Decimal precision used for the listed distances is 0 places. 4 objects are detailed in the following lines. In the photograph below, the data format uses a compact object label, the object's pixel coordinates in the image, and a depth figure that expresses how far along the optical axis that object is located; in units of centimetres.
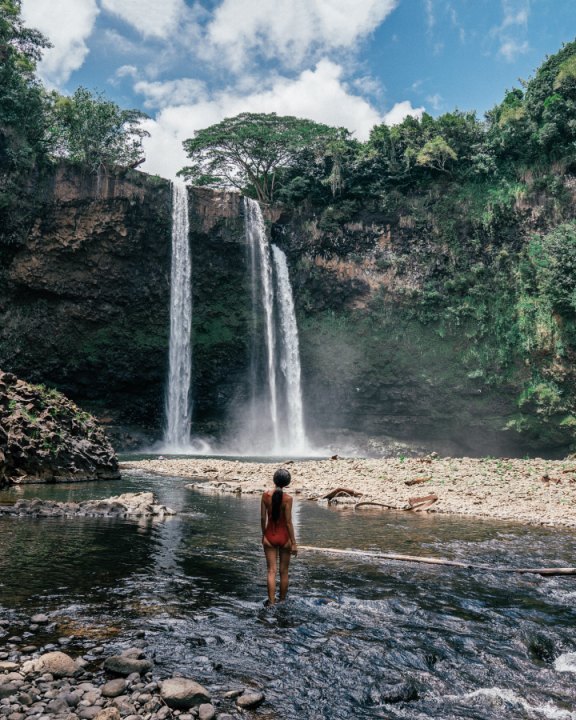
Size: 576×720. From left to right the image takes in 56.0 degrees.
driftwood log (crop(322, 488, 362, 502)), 1234
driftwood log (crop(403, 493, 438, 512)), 1112
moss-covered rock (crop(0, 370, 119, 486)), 1309
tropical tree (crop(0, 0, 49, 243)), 2584
